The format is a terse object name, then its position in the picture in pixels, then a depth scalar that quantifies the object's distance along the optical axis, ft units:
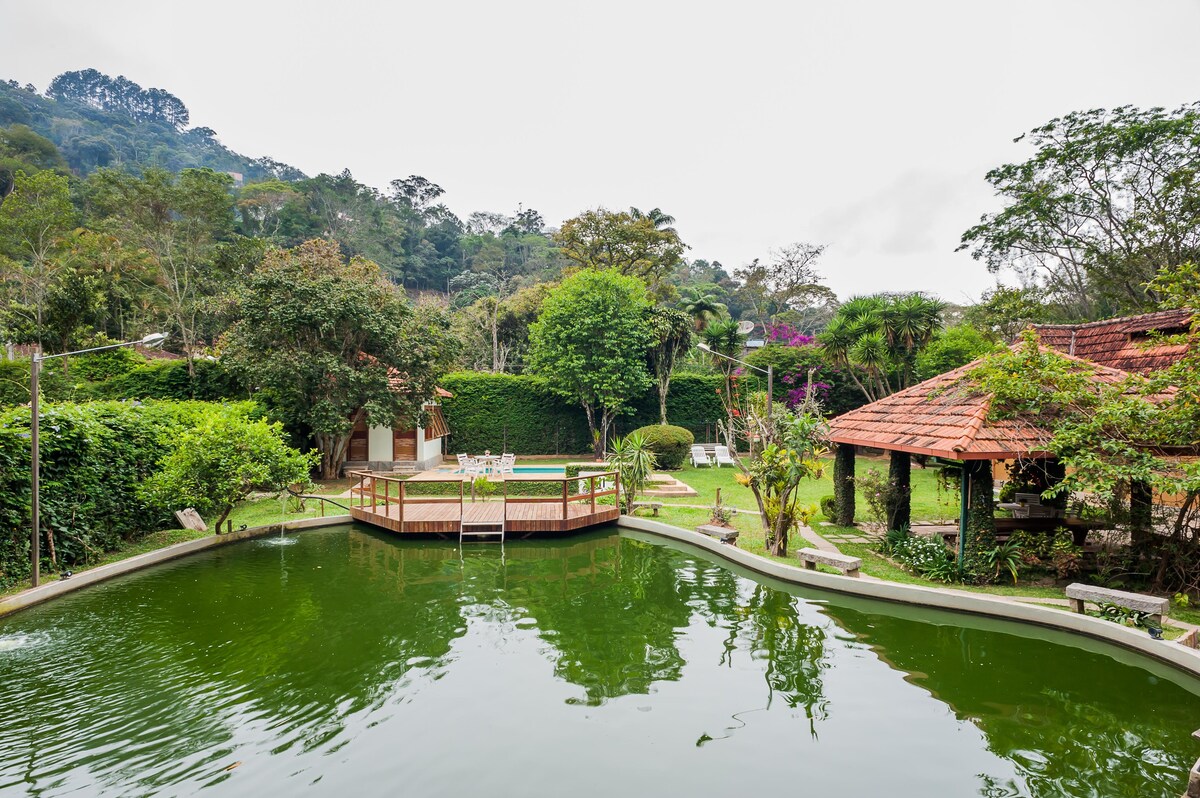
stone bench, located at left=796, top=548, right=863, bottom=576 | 30.99
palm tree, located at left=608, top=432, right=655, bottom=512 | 47.83
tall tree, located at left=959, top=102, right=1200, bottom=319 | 60.75
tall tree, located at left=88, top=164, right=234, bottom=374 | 95.55
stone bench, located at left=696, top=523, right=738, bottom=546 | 37.96
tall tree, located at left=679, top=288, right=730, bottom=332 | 83.41
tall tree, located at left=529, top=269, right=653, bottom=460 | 72.95
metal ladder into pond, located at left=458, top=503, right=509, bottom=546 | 42.19
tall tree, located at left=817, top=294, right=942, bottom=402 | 65.92
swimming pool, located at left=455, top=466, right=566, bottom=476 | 63.93
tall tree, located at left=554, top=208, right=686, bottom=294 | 107.76
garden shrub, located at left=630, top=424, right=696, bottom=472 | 66.95
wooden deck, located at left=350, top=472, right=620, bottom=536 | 42.42
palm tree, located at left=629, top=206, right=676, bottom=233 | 114.83
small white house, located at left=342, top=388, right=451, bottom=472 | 69.10
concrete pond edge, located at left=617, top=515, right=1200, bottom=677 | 21.68
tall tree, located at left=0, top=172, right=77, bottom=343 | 86.22
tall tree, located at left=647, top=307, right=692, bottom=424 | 75.92
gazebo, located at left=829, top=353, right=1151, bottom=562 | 28.68
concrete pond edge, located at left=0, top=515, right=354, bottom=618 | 26.63
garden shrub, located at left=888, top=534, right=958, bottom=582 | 30.66
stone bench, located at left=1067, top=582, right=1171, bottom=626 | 23.15
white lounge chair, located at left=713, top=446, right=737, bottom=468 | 72.84
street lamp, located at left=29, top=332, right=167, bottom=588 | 25.55
